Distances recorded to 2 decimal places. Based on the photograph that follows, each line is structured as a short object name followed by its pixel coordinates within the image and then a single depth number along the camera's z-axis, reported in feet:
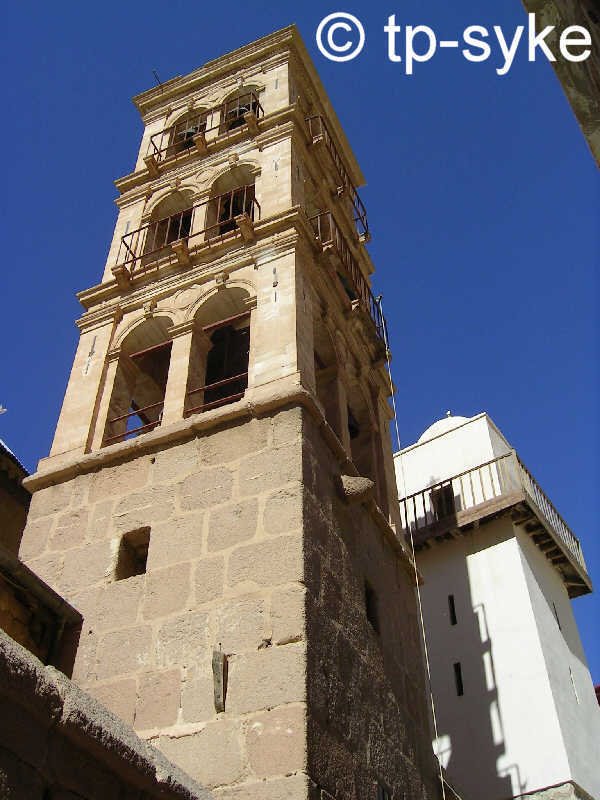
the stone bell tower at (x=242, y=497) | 21.98
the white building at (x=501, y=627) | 40.40
